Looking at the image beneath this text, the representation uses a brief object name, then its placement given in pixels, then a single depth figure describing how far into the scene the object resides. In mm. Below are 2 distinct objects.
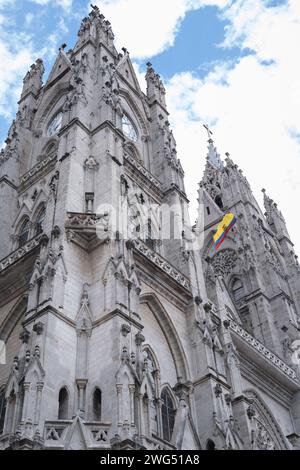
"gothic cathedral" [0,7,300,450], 13203
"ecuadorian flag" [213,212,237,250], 35625
